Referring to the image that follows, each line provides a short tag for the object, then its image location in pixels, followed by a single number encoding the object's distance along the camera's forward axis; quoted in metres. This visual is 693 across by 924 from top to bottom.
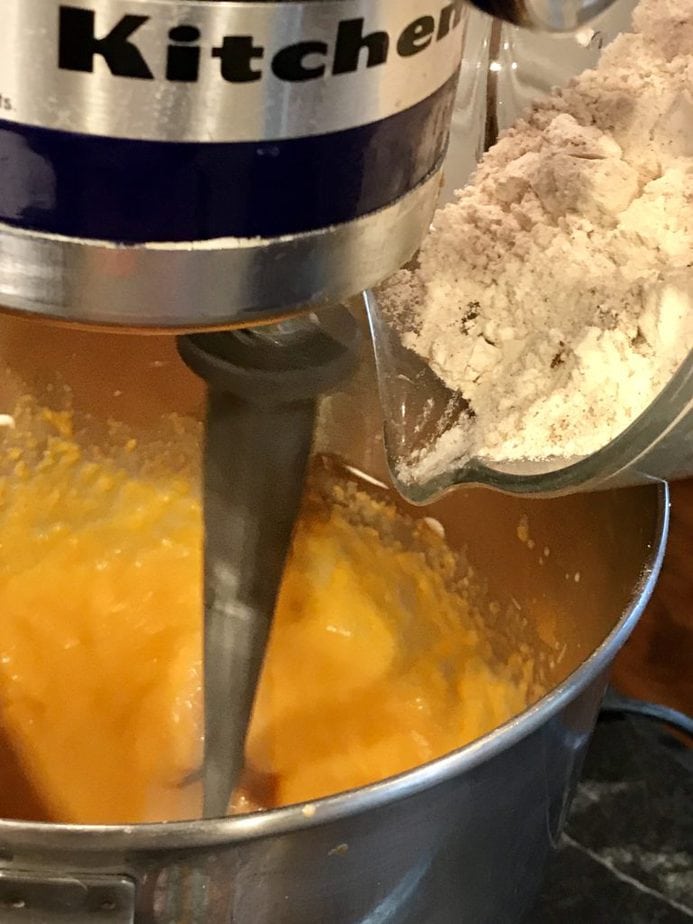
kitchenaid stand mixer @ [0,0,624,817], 0.26
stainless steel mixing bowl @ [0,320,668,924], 0.35
